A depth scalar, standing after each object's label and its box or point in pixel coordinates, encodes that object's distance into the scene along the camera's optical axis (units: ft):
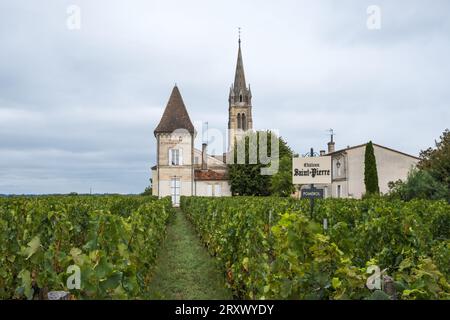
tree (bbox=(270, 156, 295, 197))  164.86
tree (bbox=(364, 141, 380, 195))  117.70
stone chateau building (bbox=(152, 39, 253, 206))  156.35
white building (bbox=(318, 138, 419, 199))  130.82
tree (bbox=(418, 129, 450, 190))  85.71
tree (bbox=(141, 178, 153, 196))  220.23
